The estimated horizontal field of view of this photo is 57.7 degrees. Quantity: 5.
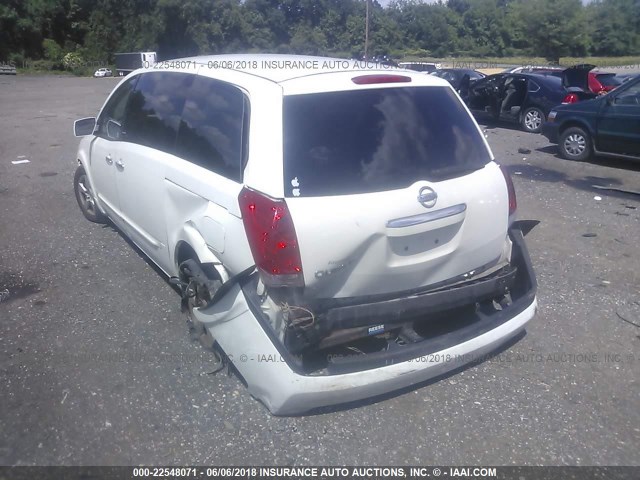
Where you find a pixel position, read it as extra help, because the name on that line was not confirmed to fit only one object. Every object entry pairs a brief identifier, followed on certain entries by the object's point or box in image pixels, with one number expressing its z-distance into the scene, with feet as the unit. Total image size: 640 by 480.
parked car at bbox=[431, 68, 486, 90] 61.91
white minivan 9.50
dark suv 30.35
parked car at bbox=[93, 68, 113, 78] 165.48
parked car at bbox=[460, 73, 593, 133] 42.77
